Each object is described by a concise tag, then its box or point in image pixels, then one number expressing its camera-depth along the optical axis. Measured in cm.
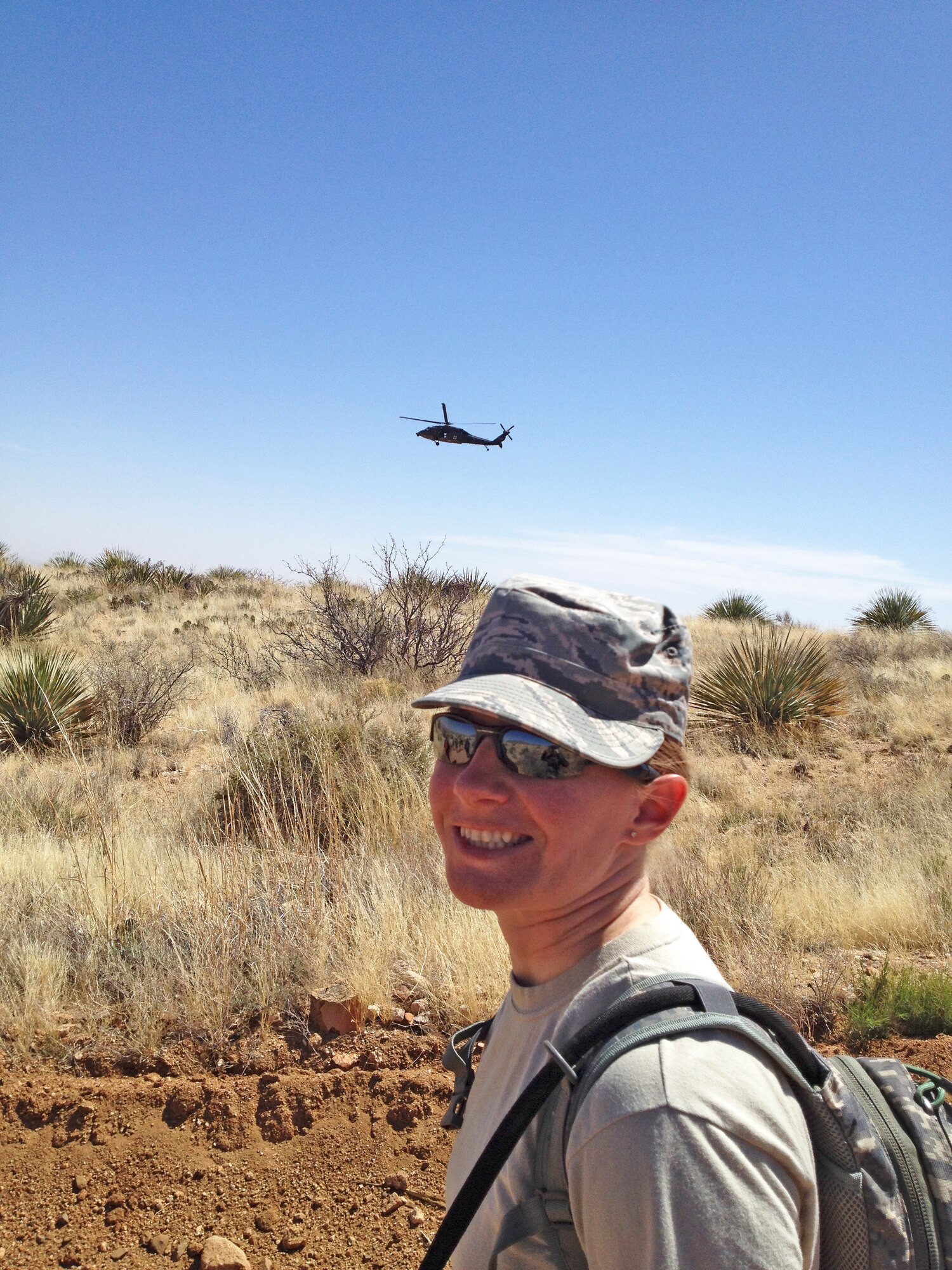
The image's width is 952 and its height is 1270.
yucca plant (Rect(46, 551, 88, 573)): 2840
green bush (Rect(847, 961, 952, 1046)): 387
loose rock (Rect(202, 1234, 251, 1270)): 275
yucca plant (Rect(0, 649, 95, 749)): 967
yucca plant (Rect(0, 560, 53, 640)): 1502
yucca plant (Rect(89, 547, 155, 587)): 2486
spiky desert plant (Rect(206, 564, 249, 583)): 2853
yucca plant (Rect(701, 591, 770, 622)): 2458
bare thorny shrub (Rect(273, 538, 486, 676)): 1327
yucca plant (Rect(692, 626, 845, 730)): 1129
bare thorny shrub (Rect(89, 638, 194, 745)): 1003
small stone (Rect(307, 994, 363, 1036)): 386
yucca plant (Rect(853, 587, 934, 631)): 2217
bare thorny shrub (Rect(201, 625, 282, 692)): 1277
